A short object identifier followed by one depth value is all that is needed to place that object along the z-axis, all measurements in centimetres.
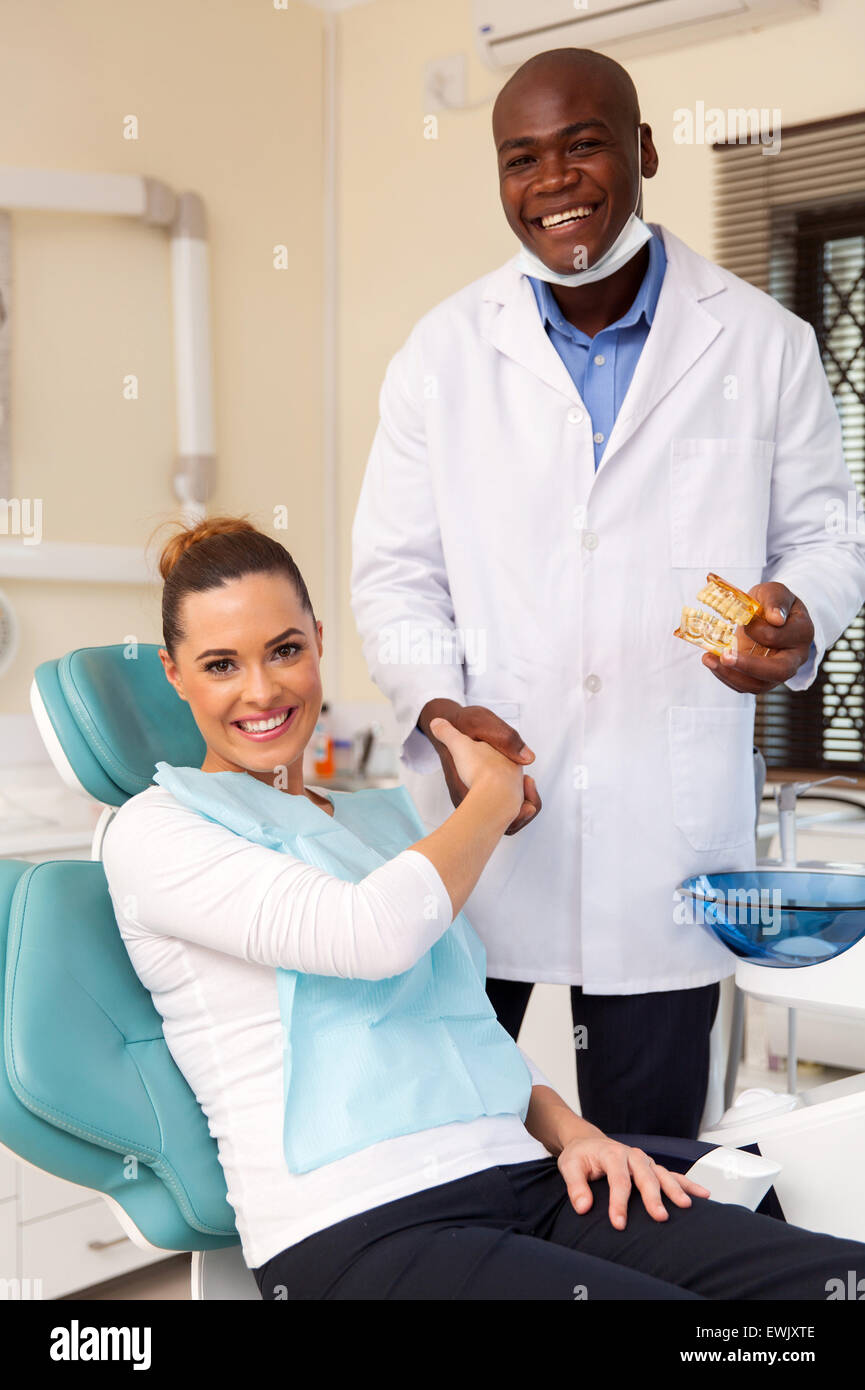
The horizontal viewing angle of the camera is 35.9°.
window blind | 279
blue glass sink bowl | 121
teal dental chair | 111
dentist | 148
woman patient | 102
